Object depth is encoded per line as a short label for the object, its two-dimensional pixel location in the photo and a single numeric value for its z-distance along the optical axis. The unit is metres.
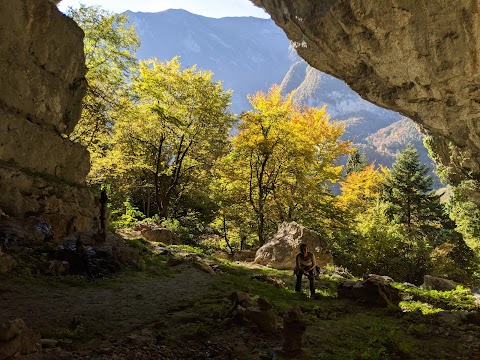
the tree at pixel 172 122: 19.91
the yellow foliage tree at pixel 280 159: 20.80
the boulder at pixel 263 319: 5.60
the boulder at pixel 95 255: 8.07
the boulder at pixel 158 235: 17.97
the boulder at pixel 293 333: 4.77
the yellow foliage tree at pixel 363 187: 24.03
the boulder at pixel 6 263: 6.68
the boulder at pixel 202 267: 11.12
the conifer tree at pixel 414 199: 31.64
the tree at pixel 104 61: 17.12
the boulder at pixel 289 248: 16.45
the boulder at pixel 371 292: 9.31
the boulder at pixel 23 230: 8.01
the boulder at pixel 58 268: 7.33
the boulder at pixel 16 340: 3.42
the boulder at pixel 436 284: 14.45
